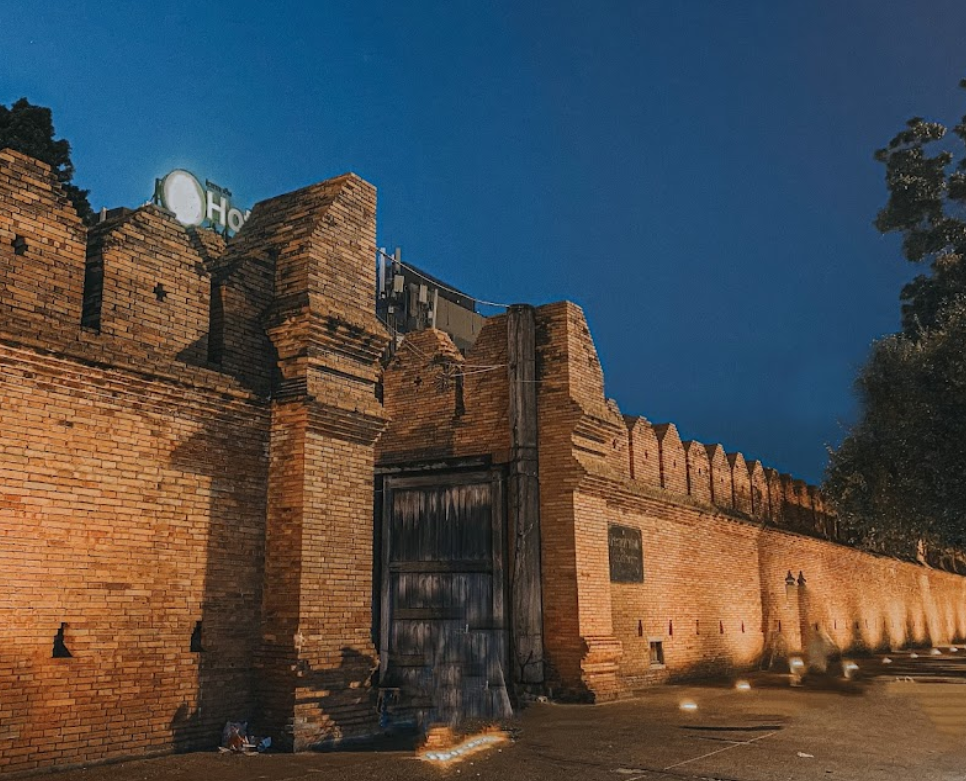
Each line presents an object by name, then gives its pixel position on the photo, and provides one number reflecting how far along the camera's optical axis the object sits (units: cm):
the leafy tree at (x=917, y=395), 1579
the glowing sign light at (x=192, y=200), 2320
